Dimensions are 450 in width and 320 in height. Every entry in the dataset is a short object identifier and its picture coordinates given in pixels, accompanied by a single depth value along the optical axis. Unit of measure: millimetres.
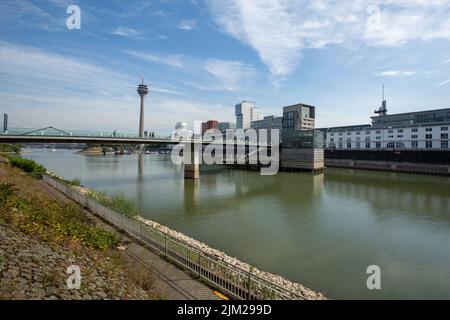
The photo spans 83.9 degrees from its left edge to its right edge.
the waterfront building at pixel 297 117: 123438
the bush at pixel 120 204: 18250
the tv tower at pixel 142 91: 165000
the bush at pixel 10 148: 97912
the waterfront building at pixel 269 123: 155375
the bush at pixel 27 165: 34844
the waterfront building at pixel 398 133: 67162
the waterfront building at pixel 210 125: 188175
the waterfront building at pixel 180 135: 48656
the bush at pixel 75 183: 28717
